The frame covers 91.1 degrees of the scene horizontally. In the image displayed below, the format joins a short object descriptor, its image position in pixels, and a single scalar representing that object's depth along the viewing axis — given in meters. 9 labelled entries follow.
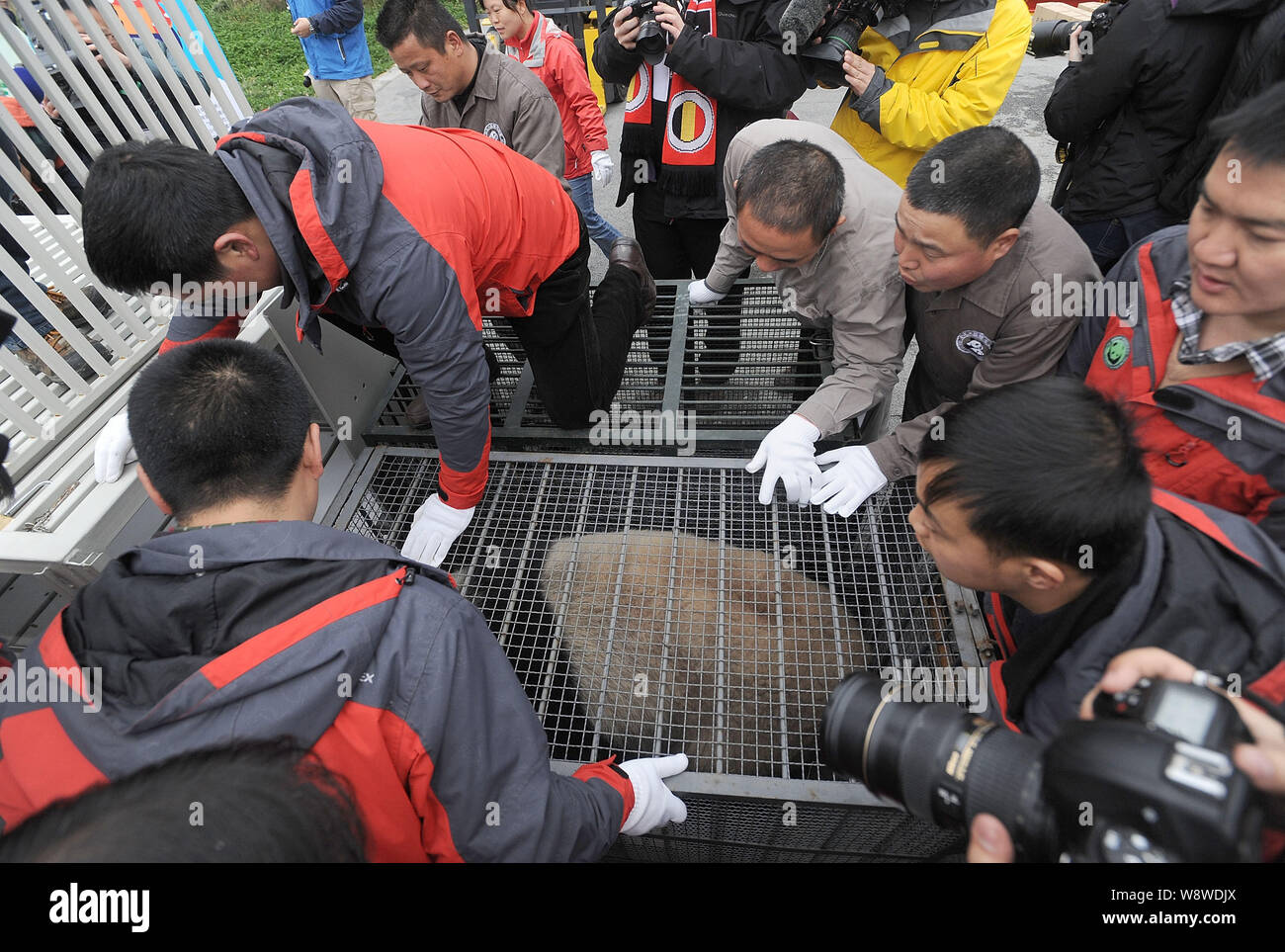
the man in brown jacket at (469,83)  2.42
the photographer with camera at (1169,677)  0.73
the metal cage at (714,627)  1.33
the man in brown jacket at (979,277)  1.47
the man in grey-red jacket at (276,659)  0.85
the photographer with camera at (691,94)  2.39
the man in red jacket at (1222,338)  1.08
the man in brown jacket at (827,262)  1.70
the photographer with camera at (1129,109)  1.93
